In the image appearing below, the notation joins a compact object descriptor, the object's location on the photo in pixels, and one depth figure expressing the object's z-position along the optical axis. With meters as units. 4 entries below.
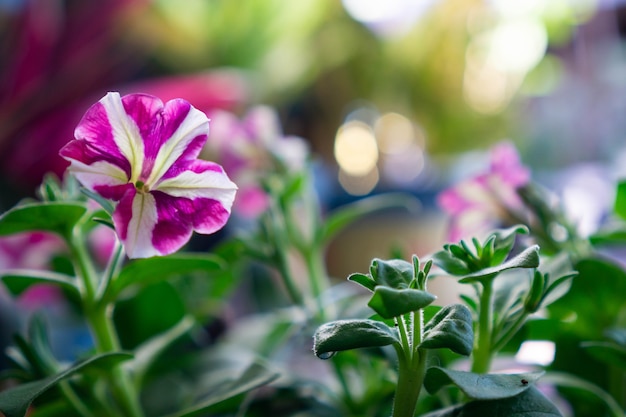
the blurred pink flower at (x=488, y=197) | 0.44
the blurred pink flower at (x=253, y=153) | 0.50
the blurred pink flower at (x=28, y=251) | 0.53
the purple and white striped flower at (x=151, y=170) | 0.28
